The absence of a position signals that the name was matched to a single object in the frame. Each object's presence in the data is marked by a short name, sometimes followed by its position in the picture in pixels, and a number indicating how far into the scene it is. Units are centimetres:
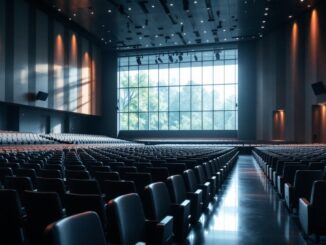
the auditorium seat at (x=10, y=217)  274
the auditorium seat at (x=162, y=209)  303
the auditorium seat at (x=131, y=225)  223
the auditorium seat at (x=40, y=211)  254
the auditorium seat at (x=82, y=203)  274
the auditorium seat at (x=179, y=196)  356
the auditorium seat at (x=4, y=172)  485
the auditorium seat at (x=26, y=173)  472
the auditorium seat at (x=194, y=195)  433
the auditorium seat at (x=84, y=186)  368
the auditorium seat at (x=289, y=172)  582
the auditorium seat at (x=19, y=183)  385
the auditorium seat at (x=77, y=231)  153
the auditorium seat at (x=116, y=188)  364
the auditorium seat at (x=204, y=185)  510
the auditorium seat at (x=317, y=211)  356
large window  3158
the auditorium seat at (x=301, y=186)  461
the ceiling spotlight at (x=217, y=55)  2915
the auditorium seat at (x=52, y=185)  365
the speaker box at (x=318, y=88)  1928
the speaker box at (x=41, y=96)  2180
